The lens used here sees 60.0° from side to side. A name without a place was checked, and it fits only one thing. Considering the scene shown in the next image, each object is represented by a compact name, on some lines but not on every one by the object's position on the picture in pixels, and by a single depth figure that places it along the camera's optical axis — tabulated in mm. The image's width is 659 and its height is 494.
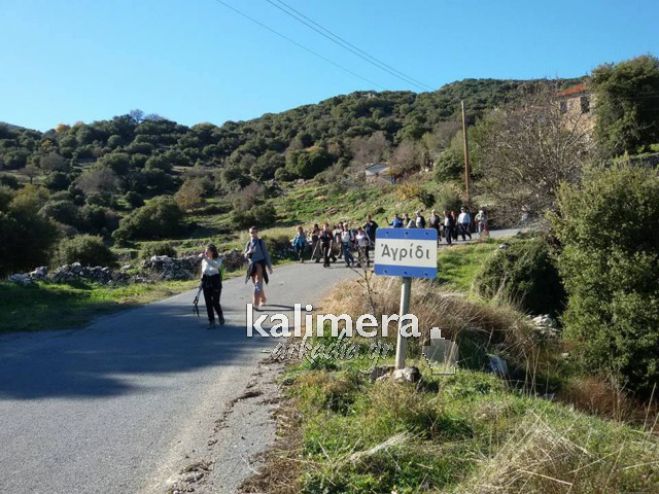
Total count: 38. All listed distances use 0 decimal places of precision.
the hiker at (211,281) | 9352
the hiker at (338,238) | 22469
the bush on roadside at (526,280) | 11617
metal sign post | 5320
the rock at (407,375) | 5164
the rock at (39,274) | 17572
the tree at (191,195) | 53938
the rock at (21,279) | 15516
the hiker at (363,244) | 18241
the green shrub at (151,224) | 43219
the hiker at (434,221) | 21938
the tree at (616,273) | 8273
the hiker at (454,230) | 23650
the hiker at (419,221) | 20834
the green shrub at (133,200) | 56281
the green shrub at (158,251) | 29473
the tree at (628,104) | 34719
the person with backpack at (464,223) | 23844
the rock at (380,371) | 5664
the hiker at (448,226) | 22609
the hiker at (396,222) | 18297
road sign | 5098
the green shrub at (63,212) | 44750
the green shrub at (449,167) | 38938
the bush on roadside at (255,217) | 42812
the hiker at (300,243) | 23344
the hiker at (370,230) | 20084
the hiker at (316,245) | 22719
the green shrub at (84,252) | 25594
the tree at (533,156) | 19406
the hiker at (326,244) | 20192
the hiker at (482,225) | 24631
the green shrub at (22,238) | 24516
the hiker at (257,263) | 10938
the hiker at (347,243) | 18953
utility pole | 32875
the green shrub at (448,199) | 32031
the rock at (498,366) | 6984
